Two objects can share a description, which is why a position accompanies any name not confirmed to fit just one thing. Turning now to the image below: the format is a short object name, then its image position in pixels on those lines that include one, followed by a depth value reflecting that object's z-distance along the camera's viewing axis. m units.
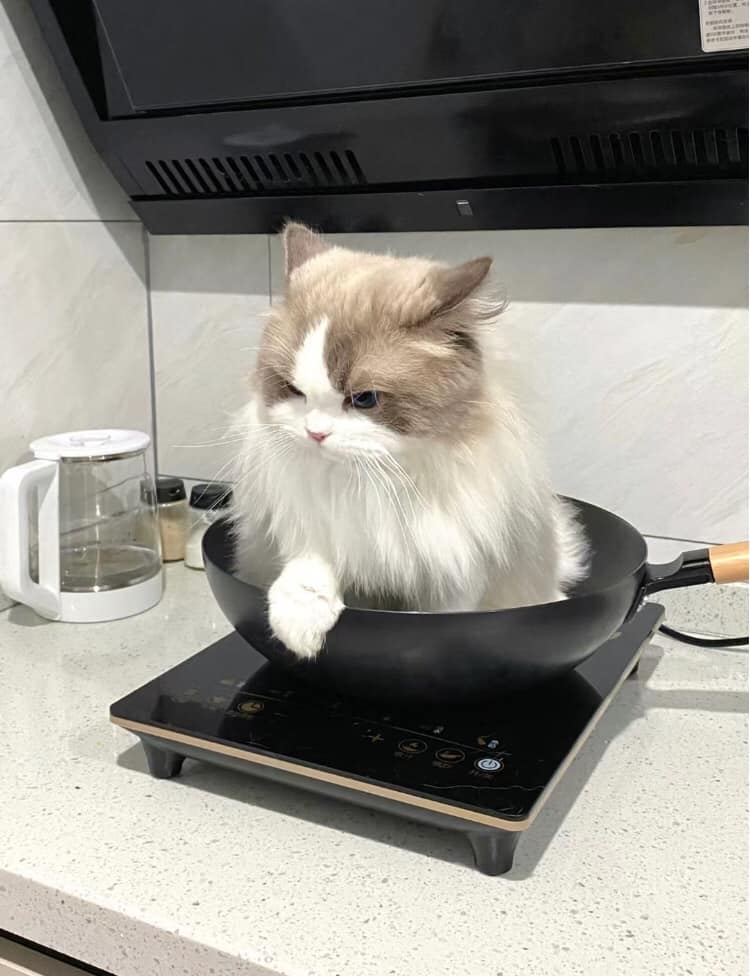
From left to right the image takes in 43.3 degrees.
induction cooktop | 0.78
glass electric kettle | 1.26
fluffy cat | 0.82
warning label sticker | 0.97
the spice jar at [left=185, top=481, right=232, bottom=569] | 1.52
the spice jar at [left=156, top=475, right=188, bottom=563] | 1.54
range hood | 1.04
